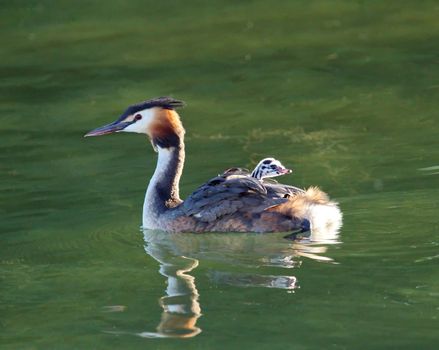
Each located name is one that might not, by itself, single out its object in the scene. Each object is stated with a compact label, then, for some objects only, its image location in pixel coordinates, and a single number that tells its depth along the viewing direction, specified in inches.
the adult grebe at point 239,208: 406.0
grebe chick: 420.5
